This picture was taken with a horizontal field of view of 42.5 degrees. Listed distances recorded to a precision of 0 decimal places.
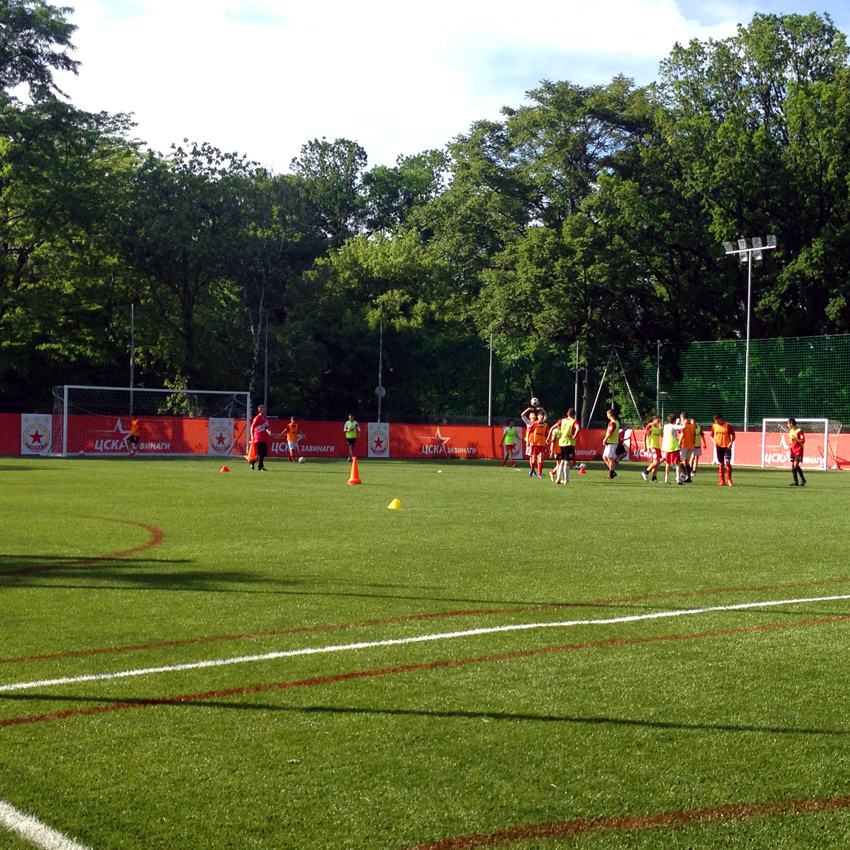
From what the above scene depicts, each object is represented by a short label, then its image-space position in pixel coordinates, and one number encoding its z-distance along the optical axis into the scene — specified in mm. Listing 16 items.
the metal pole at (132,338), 48844
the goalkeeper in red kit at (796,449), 28583
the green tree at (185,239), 52562
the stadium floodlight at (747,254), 46531
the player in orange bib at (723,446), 28594
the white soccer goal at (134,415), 41812
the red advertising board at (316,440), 41781
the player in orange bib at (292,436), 38188
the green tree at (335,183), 89375
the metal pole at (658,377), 51281
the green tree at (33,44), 50656
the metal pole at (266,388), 51219
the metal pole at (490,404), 50188
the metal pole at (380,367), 53572
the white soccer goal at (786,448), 42625
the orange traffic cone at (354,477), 25828
